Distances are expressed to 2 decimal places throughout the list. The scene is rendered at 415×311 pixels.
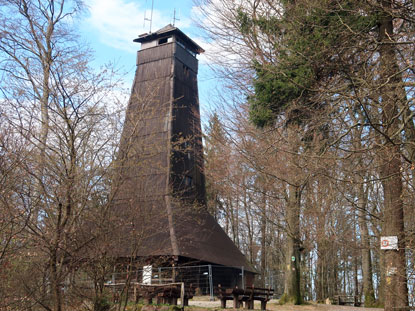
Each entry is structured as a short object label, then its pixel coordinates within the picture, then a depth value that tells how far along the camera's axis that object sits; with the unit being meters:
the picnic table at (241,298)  11.99
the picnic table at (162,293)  10.73
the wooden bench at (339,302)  18.70
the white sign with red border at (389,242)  7.88
